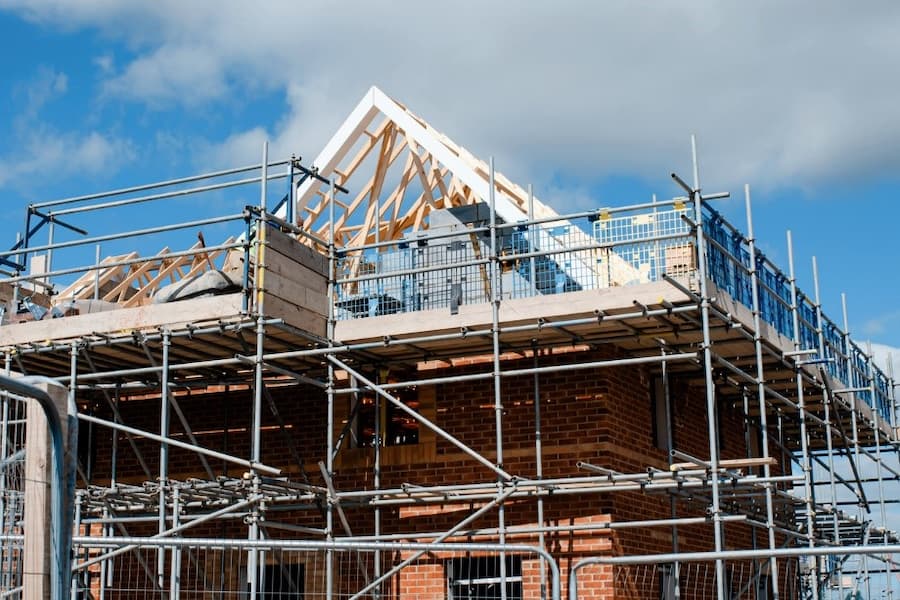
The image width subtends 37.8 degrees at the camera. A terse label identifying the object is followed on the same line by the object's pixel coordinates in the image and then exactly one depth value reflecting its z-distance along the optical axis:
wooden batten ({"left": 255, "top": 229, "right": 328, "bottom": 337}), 16.64
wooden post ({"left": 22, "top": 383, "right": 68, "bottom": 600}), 6.44
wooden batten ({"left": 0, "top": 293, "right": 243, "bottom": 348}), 16.55
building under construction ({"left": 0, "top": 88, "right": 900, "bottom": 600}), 16.22
